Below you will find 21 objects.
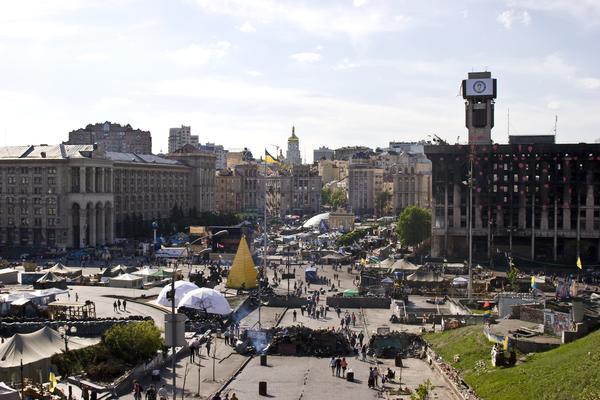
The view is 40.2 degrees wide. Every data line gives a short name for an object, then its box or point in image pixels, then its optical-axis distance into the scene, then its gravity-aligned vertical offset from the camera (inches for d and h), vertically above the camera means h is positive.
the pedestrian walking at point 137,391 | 1535.4 -393.0
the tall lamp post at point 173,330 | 1169.0 -209.7
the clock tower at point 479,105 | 4879.4 +463.3
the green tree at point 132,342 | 1728.6 -337.1
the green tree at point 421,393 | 1349.7 -348.6
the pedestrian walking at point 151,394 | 1520.7 -390.9
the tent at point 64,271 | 3312.0 -358.1
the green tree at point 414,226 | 4761.3 -250.7
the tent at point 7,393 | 1277.2 -328.9
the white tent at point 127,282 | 3144.7 -378.0
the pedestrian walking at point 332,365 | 1822.1 -407.3
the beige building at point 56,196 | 4808.1 -74.1
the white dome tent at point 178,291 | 2476.6 -332.1
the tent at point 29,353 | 1539.7 -331.7
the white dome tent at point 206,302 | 2370.8 -344.8
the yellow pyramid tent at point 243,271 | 3122.5 -335.3
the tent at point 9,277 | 3292.3 -375.5
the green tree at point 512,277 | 2999.3 -346.7
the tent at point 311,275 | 3531.0 -396.5
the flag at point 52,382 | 1441.9 -350.5
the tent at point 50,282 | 2977.4 -362.4
